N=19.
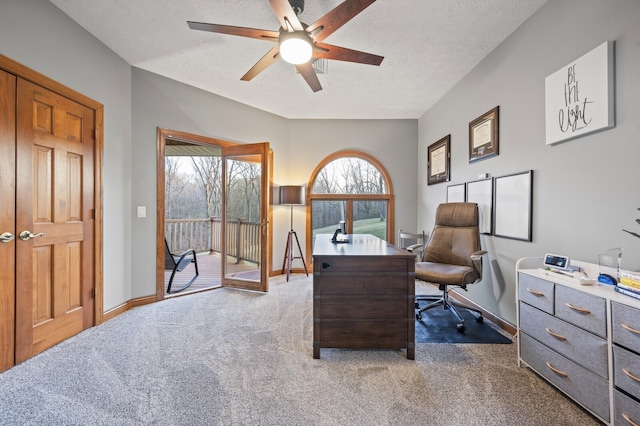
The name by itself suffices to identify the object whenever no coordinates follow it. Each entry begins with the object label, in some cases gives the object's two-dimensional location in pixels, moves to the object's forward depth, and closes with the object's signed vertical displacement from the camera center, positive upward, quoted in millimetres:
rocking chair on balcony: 3654 -732
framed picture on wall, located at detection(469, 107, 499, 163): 2729 +833
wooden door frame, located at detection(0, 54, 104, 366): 2599 -6
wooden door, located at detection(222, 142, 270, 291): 3760 -26
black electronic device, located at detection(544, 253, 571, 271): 1678 -317
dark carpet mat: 2346 -1120
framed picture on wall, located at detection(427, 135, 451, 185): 3729 +766
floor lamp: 4309 +200
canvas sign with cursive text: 1625 +785
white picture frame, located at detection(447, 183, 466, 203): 3367 +257
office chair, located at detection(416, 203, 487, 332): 2545 -455
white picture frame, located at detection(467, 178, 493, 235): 2820 +144
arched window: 4828 +285
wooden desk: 1992 -667
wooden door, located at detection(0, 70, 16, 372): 1863 -51
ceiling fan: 1650 +1242
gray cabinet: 1233 -694
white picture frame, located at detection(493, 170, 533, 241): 2299 +70
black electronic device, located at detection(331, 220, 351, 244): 2708 -281
